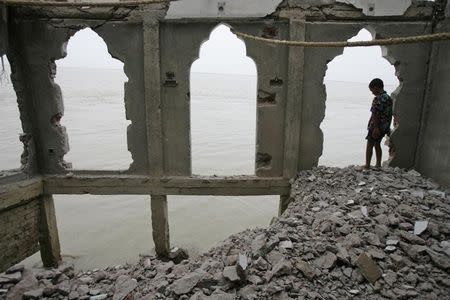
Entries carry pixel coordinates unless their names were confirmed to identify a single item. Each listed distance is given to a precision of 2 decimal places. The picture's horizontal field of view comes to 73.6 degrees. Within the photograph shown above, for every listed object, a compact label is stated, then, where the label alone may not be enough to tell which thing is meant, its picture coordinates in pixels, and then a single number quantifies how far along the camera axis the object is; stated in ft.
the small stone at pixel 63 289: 9.93
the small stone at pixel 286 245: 10.00
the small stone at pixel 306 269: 8.75
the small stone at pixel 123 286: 9.72
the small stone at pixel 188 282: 9.04
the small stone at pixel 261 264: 9.25
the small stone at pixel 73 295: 9.78
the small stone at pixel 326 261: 9.09
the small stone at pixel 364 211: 11.67
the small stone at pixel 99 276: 10.94
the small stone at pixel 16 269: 11.01
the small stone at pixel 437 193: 13.58
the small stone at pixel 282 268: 8.84
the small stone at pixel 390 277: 8.34
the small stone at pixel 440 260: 8.52
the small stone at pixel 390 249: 9.44
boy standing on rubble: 16.43
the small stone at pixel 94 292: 9.98
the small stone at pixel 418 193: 13.15
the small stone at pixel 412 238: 9.62
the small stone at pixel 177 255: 21.40
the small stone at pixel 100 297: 9.74
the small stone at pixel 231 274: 8.82
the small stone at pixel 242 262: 8.95
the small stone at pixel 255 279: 8.72
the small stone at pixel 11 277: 10.47
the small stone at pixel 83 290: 9.97
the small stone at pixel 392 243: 9.66
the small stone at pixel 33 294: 9.69
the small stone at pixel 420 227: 10.08
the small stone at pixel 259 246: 9.95
